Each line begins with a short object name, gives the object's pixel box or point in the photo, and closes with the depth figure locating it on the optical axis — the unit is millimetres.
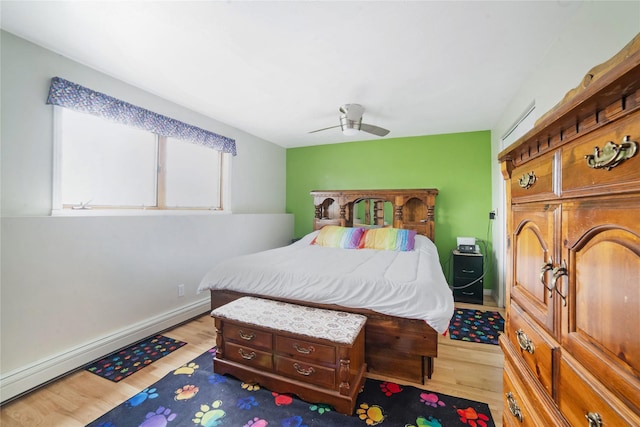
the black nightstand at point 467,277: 3273
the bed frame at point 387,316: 1759
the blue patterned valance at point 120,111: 1906
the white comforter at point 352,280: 1732
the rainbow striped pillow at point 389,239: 3168
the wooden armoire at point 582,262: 446
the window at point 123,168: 2047
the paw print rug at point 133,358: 1893
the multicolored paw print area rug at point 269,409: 1443
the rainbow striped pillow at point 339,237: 3348
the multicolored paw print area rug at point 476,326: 2379
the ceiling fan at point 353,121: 2744
